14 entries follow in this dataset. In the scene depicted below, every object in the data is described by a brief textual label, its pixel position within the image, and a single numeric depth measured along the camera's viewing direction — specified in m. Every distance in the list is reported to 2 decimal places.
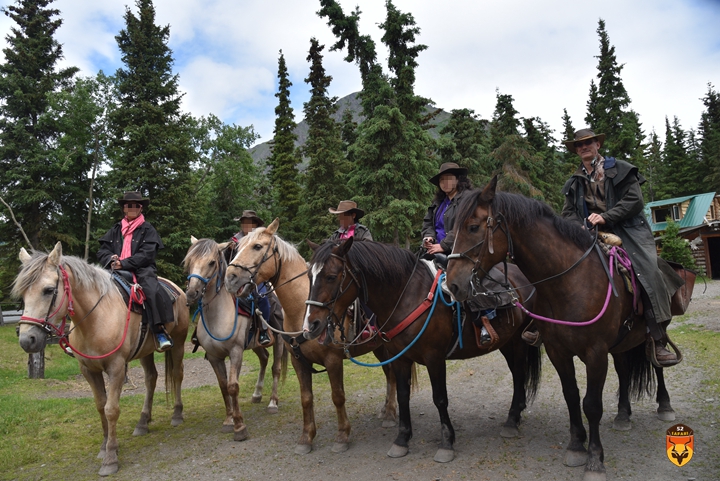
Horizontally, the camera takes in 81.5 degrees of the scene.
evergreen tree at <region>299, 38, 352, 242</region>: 23.88
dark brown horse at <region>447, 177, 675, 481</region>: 3.65
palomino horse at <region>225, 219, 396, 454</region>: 4.99
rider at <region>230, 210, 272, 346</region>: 6.29
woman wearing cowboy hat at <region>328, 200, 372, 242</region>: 6.14
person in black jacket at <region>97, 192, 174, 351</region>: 5.82
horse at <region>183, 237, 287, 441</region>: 5.78
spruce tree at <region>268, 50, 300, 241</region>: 29.08
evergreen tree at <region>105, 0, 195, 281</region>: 20.30
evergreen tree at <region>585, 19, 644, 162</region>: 33.50
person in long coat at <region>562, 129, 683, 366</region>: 4.11
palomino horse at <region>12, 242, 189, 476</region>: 4.48
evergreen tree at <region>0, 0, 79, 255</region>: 20.83
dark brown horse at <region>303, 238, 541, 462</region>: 4.20
